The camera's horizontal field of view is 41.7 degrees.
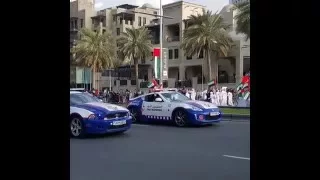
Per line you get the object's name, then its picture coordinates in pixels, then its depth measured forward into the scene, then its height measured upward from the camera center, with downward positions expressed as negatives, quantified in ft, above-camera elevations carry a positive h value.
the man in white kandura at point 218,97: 93.50 -1.44
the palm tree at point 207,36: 134.41 +17.78
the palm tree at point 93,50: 148.97 +14.66
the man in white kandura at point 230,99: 93.76 -1.92
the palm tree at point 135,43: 155.02 +17.74
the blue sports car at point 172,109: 46.78 -2.16
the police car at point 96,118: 38.01 -2.43
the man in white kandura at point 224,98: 93.35 -1.78
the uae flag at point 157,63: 96.38 +6.69
